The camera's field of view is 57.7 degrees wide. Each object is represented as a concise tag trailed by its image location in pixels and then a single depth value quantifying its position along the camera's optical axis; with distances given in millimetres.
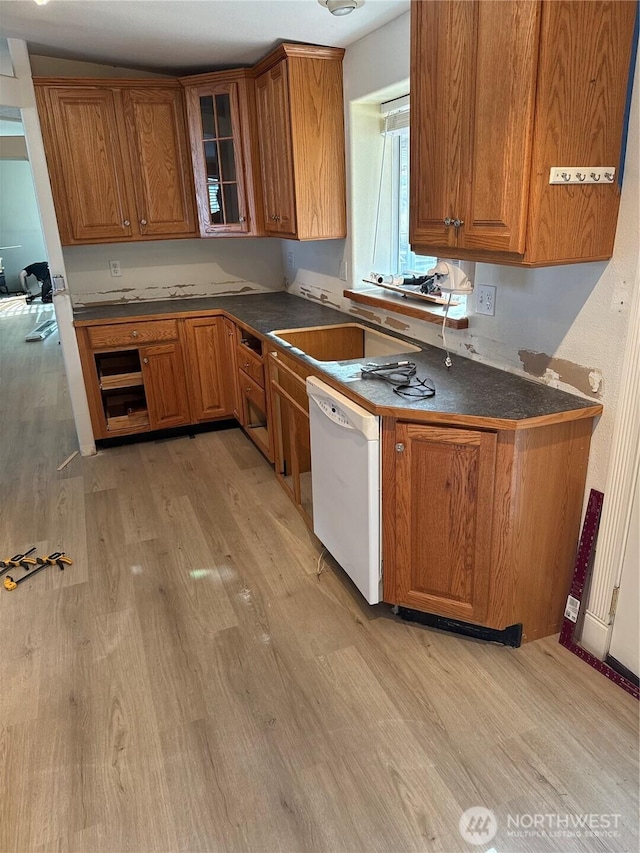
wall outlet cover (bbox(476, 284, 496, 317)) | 2262
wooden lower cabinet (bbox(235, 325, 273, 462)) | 3326
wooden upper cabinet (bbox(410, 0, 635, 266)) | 1498
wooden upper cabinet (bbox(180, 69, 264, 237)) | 3477
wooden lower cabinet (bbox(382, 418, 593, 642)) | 1823
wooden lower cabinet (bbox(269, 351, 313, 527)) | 2732
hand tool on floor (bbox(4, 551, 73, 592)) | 2656
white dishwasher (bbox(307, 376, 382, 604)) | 1978
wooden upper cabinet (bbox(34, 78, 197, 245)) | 3447
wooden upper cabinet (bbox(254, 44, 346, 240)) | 3094
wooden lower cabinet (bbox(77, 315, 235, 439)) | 3680
